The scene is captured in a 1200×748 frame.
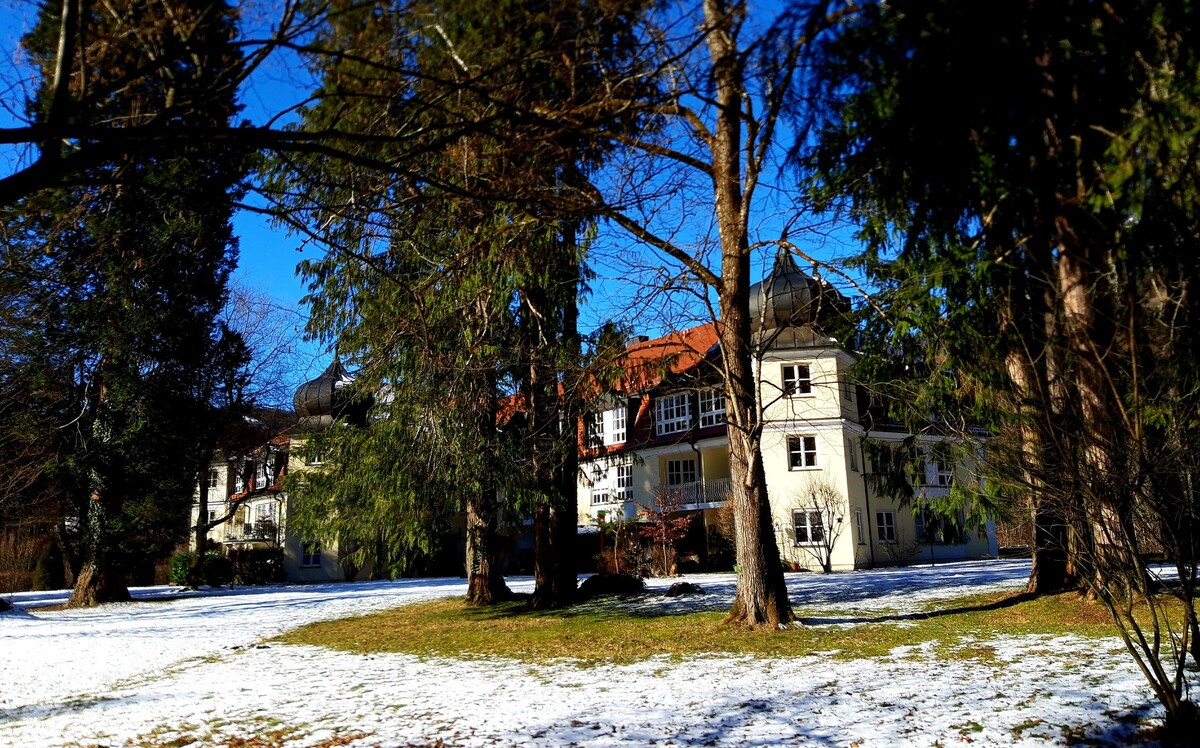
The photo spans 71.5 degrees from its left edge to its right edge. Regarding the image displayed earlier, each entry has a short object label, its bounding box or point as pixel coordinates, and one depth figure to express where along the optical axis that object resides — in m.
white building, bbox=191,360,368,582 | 32.41
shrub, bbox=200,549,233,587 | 32.41
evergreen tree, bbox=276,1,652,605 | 5.01
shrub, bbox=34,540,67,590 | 33.03
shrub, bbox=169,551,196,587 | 31.95
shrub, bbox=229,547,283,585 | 33.34
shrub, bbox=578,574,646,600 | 18.44
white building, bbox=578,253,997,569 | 27.81
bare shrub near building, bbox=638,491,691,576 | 27.09
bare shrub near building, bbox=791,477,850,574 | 27.52
